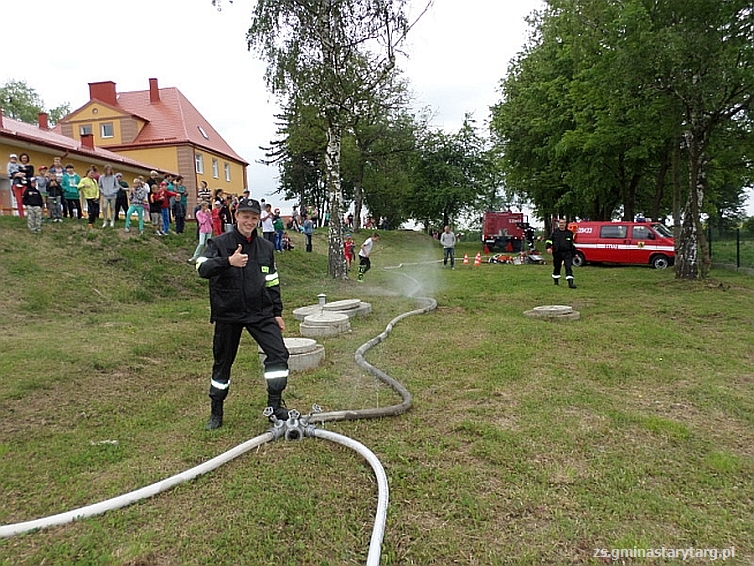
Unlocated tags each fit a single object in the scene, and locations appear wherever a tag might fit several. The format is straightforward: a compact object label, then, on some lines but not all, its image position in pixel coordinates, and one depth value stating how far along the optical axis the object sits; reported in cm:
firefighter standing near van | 1354
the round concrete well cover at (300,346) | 636
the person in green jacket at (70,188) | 1361
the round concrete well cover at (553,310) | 938
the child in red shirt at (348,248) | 1798
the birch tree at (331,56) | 1357
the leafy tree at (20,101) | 4888
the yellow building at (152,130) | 3328
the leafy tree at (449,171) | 4344
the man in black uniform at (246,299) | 414
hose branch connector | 417
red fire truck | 3075
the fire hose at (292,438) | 301
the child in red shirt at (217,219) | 1453
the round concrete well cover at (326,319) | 836
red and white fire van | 2053
